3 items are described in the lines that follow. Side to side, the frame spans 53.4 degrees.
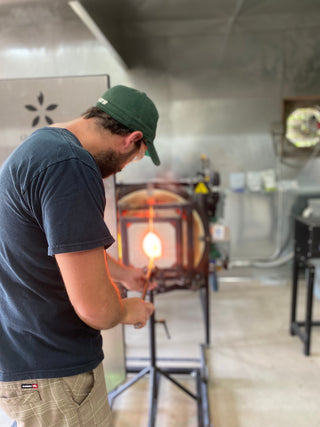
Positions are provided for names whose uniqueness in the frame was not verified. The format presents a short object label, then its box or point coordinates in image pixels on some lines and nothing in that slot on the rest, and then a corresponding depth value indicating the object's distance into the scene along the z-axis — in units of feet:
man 2.07
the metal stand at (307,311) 6.68
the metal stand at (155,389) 5.23
